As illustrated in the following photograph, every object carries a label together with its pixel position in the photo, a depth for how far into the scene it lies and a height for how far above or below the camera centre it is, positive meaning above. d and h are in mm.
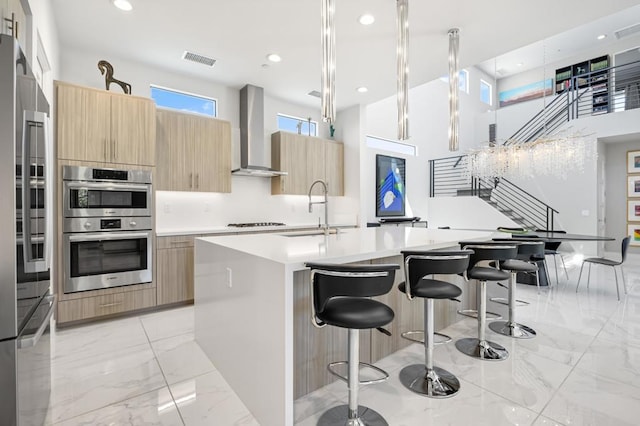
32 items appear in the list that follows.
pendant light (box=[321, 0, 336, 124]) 2109 +1053
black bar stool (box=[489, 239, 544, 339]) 2947 -648
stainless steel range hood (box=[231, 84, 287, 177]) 4887 +1243
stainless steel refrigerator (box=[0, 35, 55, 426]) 1223 -108
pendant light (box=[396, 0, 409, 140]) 2553 +1217
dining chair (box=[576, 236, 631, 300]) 4342 -734
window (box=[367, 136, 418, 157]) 7159 +1604
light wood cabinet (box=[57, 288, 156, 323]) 3234 -1043
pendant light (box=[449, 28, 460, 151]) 3084 +1184
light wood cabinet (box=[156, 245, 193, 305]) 3804 -806
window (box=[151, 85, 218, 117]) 4461 +1660
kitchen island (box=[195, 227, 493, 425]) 1644 -688
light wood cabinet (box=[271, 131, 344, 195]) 5254 +872
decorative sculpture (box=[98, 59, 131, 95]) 3705 +1666
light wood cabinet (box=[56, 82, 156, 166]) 3242 +944
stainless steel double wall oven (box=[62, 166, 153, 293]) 3254 -187
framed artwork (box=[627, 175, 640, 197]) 7527 +596
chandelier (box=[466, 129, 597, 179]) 5594 +1048
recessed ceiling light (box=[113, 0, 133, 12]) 2900 +1970
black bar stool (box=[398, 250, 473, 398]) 1919 -532
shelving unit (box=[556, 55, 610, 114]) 7898 +3862
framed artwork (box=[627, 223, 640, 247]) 7562 -538
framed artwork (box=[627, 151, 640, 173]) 7507 +1191
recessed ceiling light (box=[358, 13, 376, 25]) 3156 +1987
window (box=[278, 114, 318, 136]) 5715 +1646
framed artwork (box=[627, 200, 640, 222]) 7555 -18
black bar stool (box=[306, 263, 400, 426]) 1516 -544
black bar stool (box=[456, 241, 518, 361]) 2459 -543
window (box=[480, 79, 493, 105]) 11000 +4316
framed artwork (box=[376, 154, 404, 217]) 7051 +584
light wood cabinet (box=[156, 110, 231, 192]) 4062 +805
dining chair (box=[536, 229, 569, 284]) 5020 -622
